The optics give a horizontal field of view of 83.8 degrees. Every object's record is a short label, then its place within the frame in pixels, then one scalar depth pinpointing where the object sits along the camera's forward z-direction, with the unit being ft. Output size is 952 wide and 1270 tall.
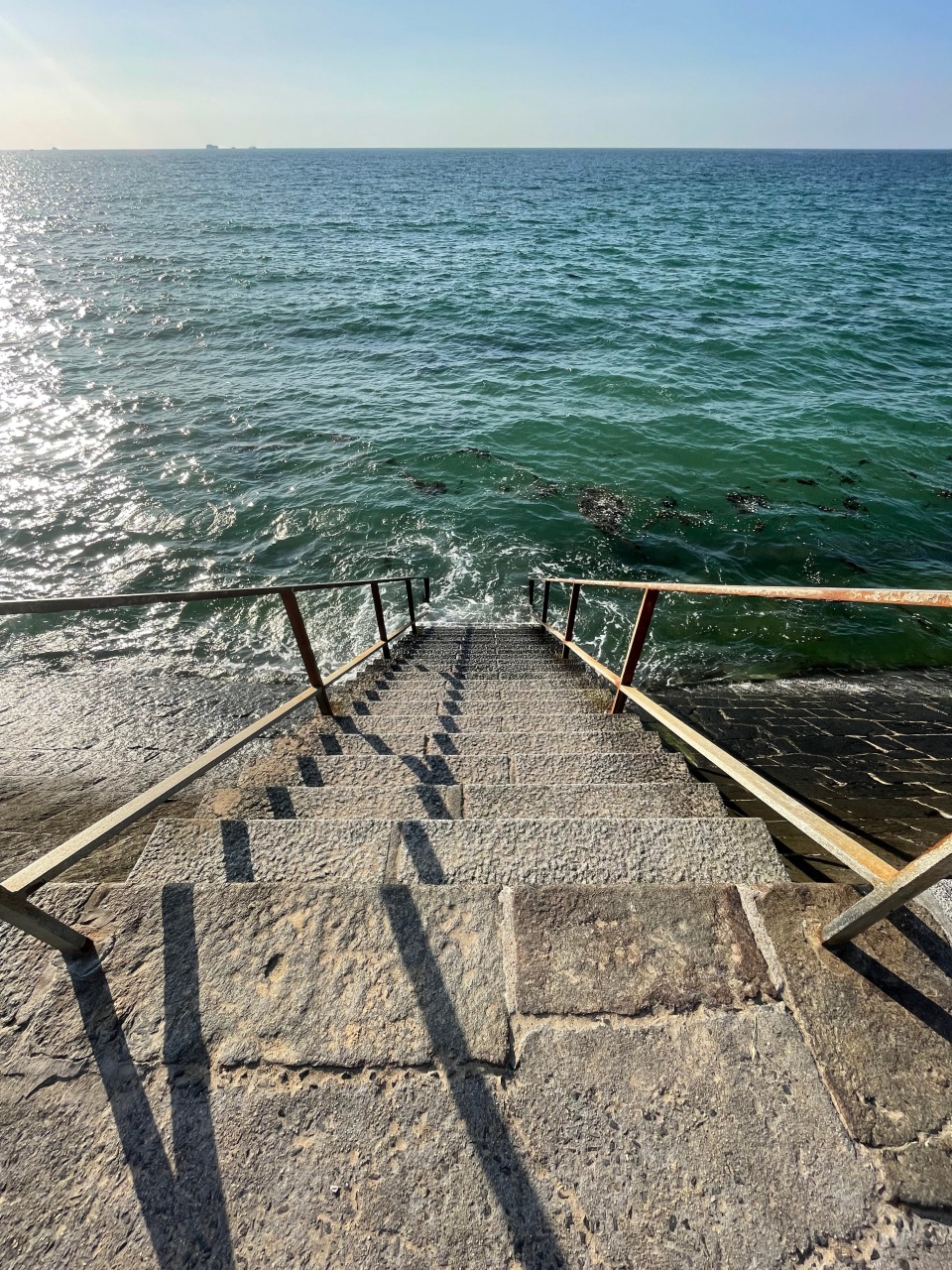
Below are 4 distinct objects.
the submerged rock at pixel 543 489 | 41.42
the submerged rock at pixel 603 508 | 38.29
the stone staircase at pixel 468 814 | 7.05
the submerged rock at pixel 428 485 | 42.04
